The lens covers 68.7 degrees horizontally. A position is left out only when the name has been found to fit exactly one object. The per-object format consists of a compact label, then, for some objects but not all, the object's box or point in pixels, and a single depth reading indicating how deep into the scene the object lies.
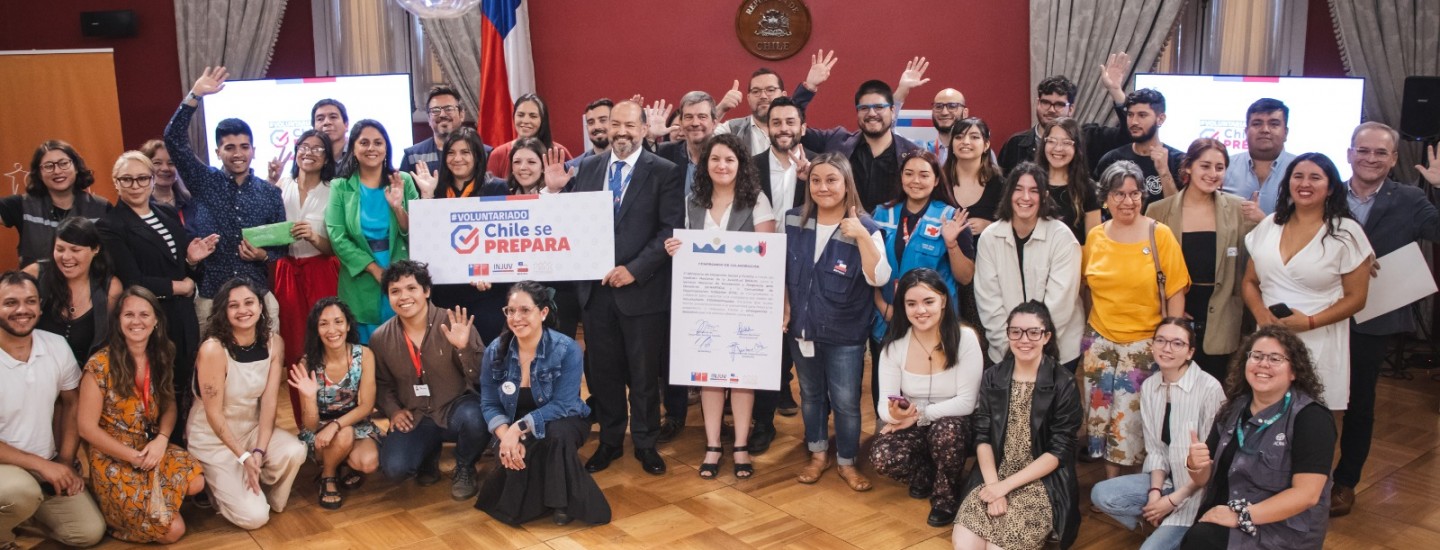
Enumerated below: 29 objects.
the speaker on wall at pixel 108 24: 6.81
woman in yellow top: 3.71
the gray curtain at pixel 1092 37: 6.78
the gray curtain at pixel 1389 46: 6.13
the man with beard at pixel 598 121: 4.86
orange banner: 6.24
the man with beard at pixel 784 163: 4.43
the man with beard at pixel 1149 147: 4.55
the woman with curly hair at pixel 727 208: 4.08
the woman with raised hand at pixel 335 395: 4.00
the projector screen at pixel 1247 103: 6.07
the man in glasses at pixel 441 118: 5.05
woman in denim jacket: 3.81
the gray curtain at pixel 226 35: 6.92
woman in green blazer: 4.28
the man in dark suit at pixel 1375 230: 3.76
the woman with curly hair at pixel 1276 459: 2.99
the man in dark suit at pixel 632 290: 4.21
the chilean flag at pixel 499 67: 6.83
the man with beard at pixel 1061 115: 4.97
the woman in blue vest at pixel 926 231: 4.00
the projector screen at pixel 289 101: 6.65
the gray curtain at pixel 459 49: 7.11
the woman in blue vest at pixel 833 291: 3.93
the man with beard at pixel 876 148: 4.57
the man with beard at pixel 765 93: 4.89
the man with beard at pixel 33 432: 3.52
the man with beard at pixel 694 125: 4.64
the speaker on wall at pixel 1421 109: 5.59
